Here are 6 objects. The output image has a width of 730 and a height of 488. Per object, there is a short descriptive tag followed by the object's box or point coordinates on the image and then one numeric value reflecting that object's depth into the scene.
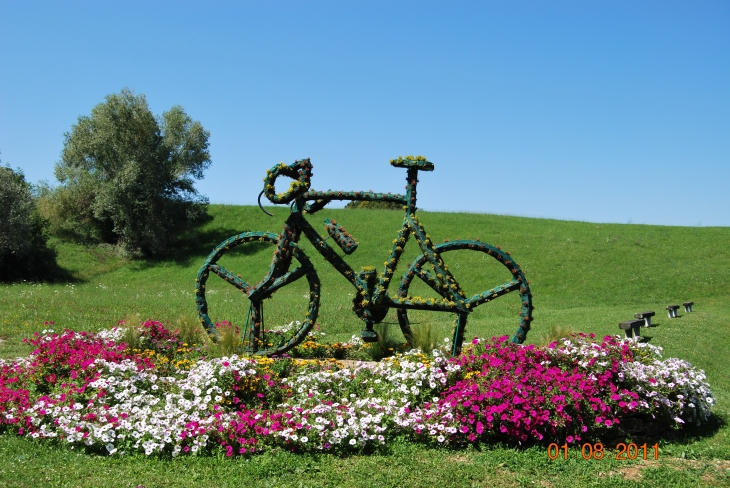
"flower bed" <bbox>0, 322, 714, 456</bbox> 6.51
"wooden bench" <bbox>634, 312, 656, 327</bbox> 16.52
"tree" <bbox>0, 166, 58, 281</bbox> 29.89
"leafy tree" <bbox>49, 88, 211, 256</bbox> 37.03
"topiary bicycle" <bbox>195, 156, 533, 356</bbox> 8.98
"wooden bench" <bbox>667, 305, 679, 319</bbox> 18.97
